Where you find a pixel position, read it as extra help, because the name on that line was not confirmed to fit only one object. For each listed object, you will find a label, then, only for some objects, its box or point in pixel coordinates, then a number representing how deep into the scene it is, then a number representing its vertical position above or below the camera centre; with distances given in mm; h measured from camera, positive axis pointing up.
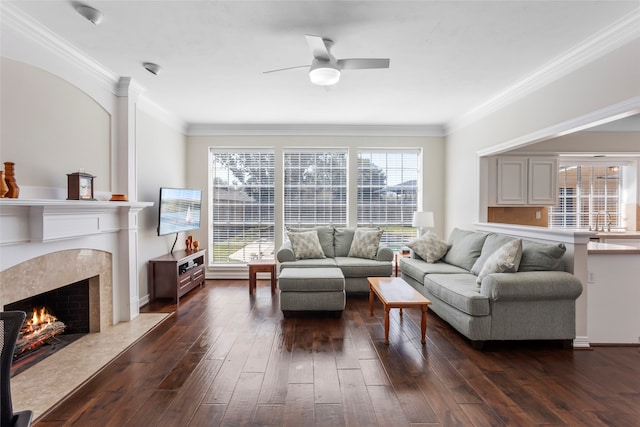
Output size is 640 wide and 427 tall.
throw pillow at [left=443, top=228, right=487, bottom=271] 4086 -548
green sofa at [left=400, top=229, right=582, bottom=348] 2867 -873
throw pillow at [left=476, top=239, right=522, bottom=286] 3090 -519
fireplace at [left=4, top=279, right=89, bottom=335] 3225 -1028
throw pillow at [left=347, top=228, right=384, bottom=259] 4969 -580
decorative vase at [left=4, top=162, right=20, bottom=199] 2193 +184
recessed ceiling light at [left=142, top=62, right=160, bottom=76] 3191 +1458
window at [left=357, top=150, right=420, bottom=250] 5891 +311
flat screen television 4336 -41
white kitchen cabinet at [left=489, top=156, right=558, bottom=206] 4535 +406
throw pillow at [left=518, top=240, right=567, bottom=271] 3049 -481
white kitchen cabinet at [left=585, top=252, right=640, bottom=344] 3043 -883
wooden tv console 4309 -986
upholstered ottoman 3701 -1019
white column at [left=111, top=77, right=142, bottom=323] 3555 +242
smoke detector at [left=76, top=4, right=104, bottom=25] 2250 +1430
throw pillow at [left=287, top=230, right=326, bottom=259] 4941 -602
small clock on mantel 2729 +187
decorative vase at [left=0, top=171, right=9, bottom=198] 2125 +135
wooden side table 4773 -956
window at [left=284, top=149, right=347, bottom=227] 5848 +415
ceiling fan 2612 +1239
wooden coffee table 3006 -903
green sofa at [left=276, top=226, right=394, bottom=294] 4590 -817
